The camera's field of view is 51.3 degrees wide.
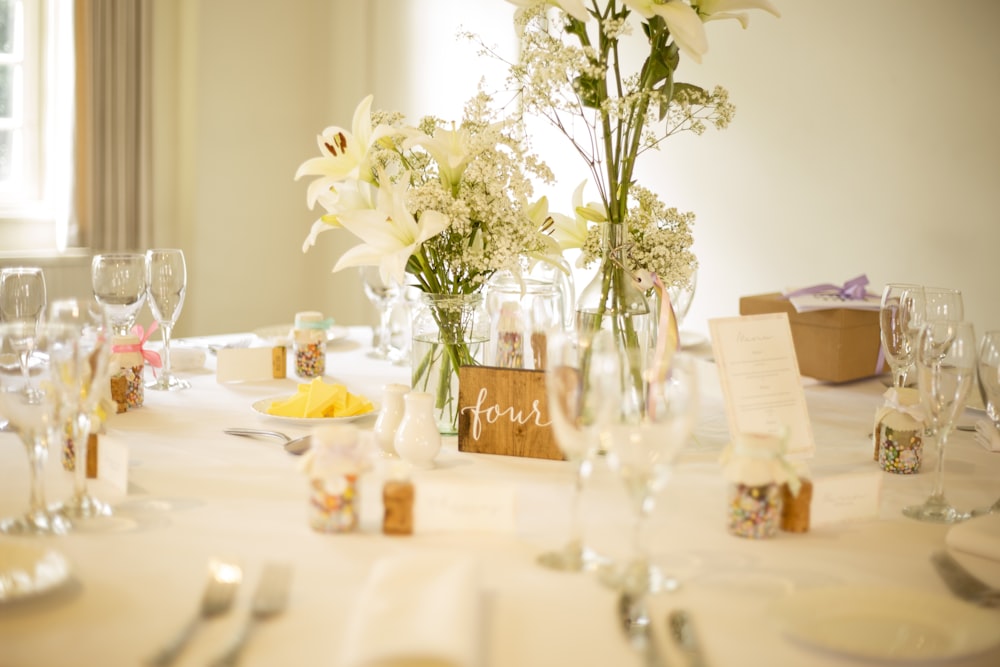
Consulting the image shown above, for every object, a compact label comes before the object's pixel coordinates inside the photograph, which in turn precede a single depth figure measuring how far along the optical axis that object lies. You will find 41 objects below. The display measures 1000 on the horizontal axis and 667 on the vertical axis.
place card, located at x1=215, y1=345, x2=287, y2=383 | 2.19
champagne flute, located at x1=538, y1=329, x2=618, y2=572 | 1.09
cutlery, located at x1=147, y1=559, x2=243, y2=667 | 0.93
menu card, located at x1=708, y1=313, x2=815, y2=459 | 1.59
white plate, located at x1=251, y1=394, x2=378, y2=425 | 1.82
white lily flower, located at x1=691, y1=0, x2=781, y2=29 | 1.63
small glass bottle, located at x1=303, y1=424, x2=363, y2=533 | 1.25
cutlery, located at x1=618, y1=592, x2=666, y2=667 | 0.97
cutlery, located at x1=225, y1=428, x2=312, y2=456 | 1.65
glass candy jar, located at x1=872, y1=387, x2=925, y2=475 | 1.64
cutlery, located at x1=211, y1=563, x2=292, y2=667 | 0.93
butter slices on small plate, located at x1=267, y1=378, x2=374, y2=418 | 1.85
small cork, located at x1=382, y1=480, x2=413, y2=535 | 1.26
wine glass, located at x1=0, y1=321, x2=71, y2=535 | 1.24
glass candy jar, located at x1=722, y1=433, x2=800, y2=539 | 1.29
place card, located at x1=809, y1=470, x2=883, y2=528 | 1.36
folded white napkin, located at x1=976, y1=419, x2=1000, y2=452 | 1.81
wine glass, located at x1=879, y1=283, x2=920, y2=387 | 1.85
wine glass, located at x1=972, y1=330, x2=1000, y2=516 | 1.47
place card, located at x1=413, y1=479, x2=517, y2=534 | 1.28
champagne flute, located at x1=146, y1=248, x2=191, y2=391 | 2.14
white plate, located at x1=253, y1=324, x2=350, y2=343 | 2.70
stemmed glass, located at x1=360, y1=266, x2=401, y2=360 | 2.53
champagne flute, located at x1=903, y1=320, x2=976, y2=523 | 1.42
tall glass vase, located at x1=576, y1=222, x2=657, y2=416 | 1.72
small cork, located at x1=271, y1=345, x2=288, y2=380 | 2.25
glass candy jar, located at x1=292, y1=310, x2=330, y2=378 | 2.26
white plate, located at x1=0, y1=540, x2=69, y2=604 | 1.02
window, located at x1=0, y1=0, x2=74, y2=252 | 4.65
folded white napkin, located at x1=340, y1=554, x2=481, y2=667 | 0.88
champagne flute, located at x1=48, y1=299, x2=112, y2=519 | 1.25
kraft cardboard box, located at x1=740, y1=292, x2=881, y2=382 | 2.35
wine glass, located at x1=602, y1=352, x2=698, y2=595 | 1.08
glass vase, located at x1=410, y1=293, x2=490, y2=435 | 1.77
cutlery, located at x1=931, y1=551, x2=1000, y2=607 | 1.13
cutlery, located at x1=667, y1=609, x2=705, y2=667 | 0.96
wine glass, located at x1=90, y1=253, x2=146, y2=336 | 2.07
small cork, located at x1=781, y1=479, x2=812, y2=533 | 1.33
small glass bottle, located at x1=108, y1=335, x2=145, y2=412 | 1.89
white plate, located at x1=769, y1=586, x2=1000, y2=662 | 0.97
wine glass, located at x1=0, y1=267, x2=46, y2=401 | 2.06
